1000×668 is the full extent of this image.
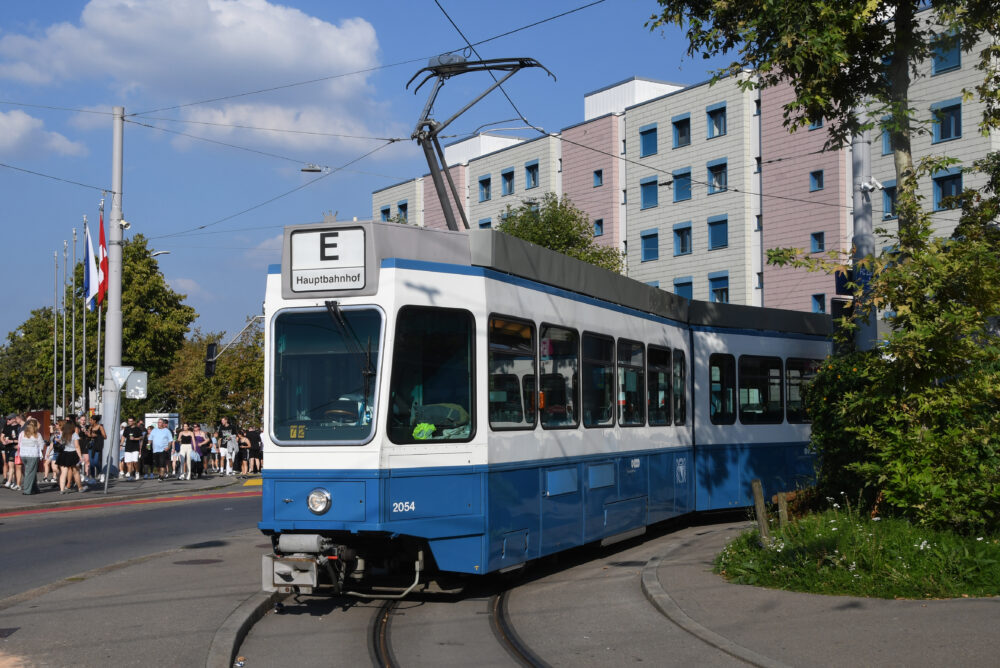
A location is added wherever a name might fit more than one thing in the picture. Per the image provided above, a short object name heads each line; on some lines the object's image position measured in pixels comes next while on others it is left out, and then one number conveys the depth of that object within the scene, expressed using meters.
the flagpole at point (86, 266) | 30.44
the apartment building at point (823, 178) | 36.75
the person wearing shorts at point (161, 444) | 28.73
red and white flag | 29.31
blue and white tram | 8.82
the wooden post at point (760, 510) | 10.46
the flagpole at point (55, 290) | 46.06
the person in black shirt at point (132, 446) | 28.95
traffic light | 10.38
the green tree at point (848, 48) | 10.59
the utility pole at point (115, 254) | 26.41
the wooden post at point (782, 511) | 10.85
